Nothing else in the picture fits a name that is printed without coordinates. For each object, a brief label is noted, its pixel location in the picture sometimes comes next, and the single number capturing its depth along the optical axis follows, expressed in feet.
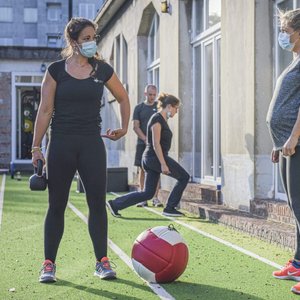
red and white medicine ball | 18.25
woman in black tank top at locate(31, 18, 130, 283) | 18.58
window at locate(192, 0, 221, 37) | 41.24
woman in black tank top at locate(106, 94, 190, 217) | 32.60
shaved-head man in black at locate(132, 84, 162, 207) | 40.86
